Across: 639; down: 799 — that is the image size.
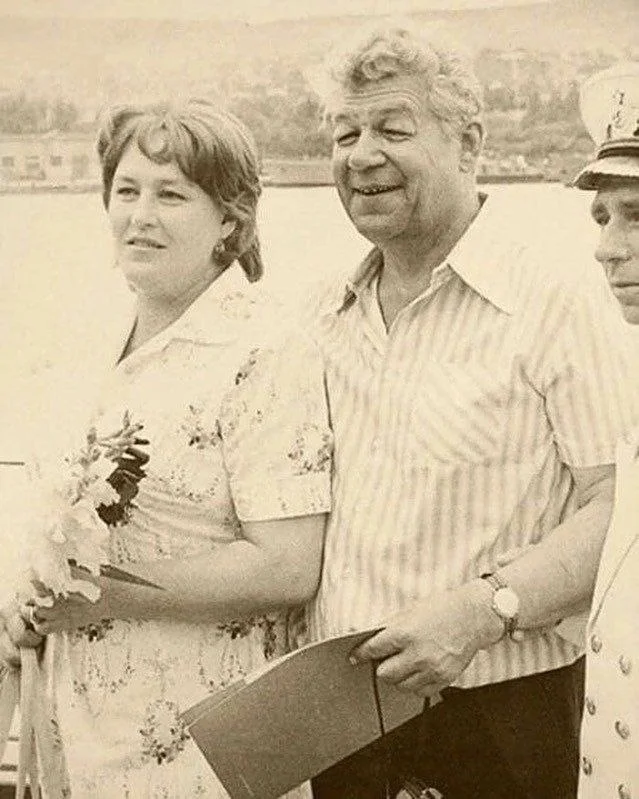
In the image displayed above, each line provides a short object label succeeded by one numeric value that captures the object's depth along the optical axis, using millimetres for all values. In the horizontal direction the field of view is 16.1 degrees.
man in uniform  2572
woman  2810
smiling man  2684
